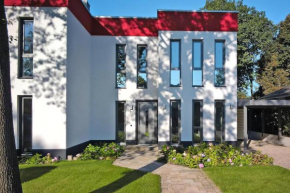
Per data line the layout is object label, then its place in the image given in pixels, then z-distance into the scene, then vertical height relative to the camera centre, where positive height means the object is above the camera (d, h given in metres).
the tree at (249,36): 21.69 +6.43
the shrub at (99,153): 7.54 -2.04
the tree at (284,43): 22.84 +6.17
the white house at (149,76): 8.60 +1.01
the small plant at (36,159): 6.93 -2.08
